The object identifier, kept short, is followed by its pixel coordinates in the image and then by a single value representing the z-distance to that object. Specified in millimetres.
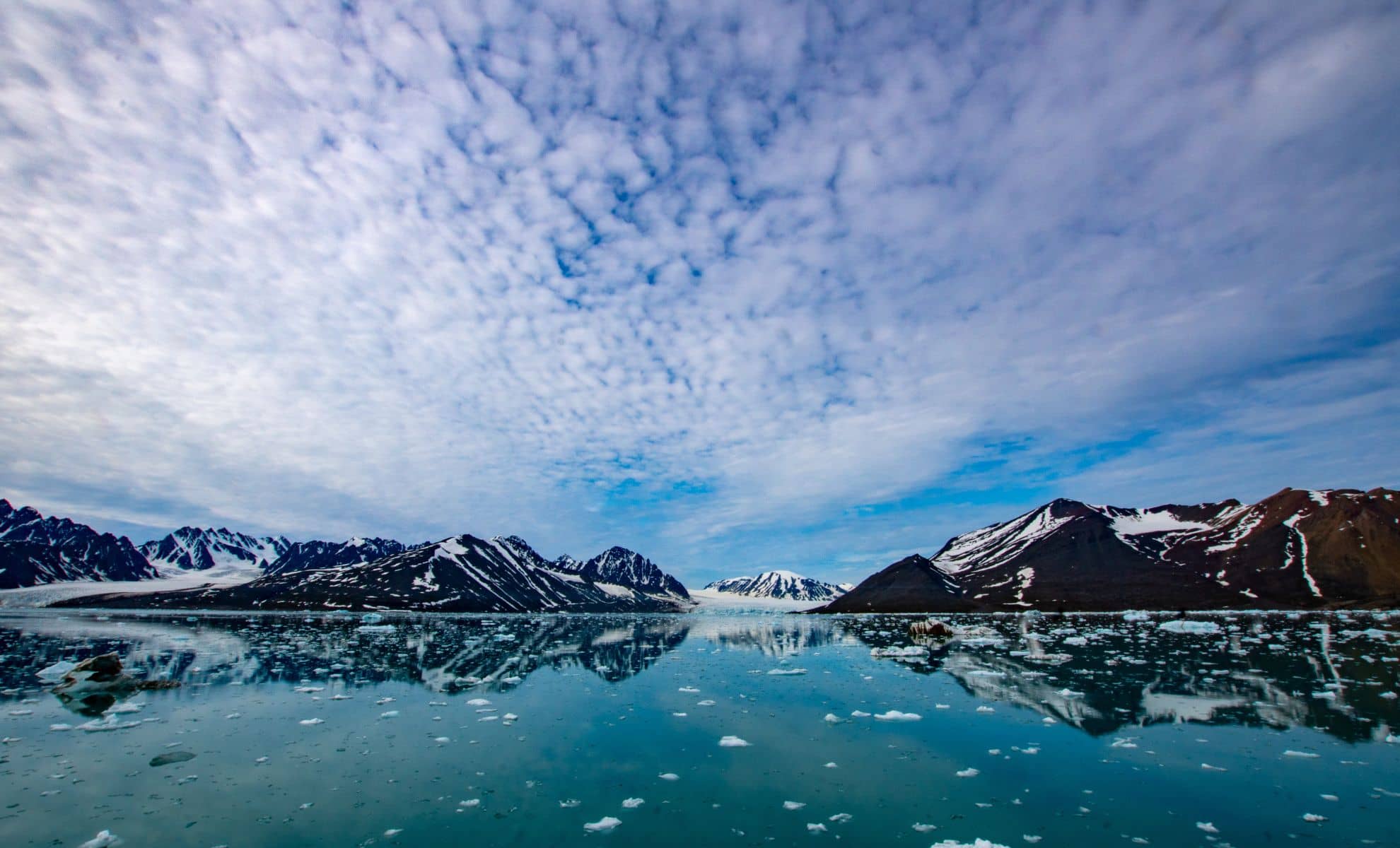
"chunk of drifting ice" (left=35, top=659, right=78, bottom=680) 28648
